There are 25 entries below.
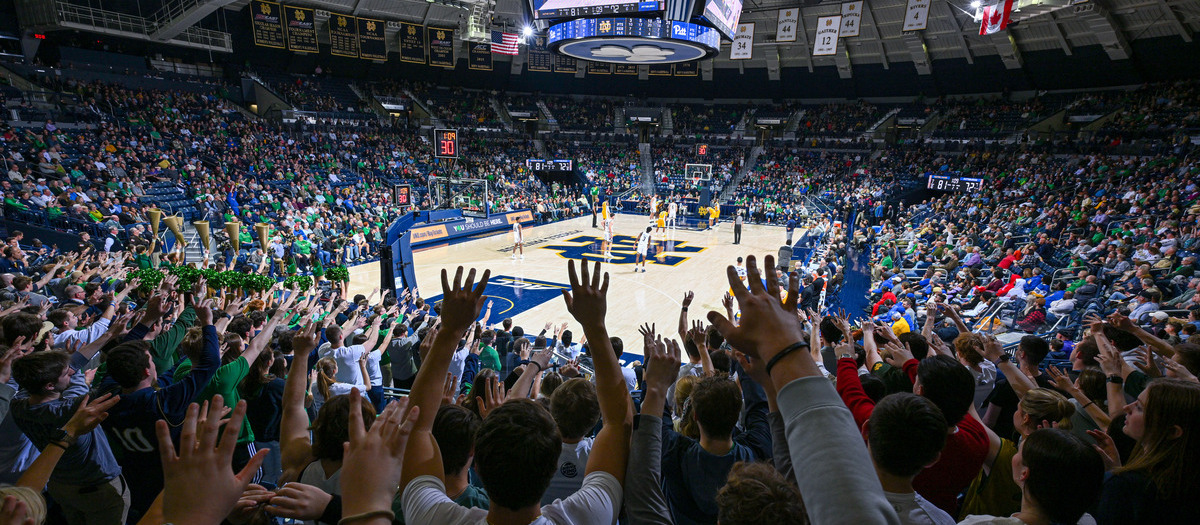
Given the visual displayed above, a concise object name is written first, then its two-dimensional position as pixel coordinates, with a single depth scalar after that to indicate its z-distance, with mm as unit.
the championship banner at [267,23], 25641
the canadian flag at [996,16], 15375
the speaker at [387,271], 11445
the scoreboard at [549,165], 34153
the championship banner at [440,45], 30453
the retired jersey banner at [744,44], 23875
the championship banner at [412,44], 29844
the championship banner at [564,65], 40906
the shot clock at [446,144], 20406
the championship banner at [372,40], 28766
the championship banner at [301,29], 26422
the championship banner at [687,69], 36812
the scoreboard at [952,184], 22547
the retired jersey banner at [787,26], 22375
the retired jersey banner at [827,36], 21453
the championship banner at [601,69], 38750
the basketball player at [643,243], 17734
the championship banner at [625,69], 38406
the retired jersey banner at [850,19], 20969
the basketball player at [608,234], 18844
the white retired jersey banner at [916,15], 19500
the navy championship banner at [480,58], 34469
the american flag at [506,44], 31062
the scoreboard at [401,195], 22047
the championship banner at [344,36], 27859
